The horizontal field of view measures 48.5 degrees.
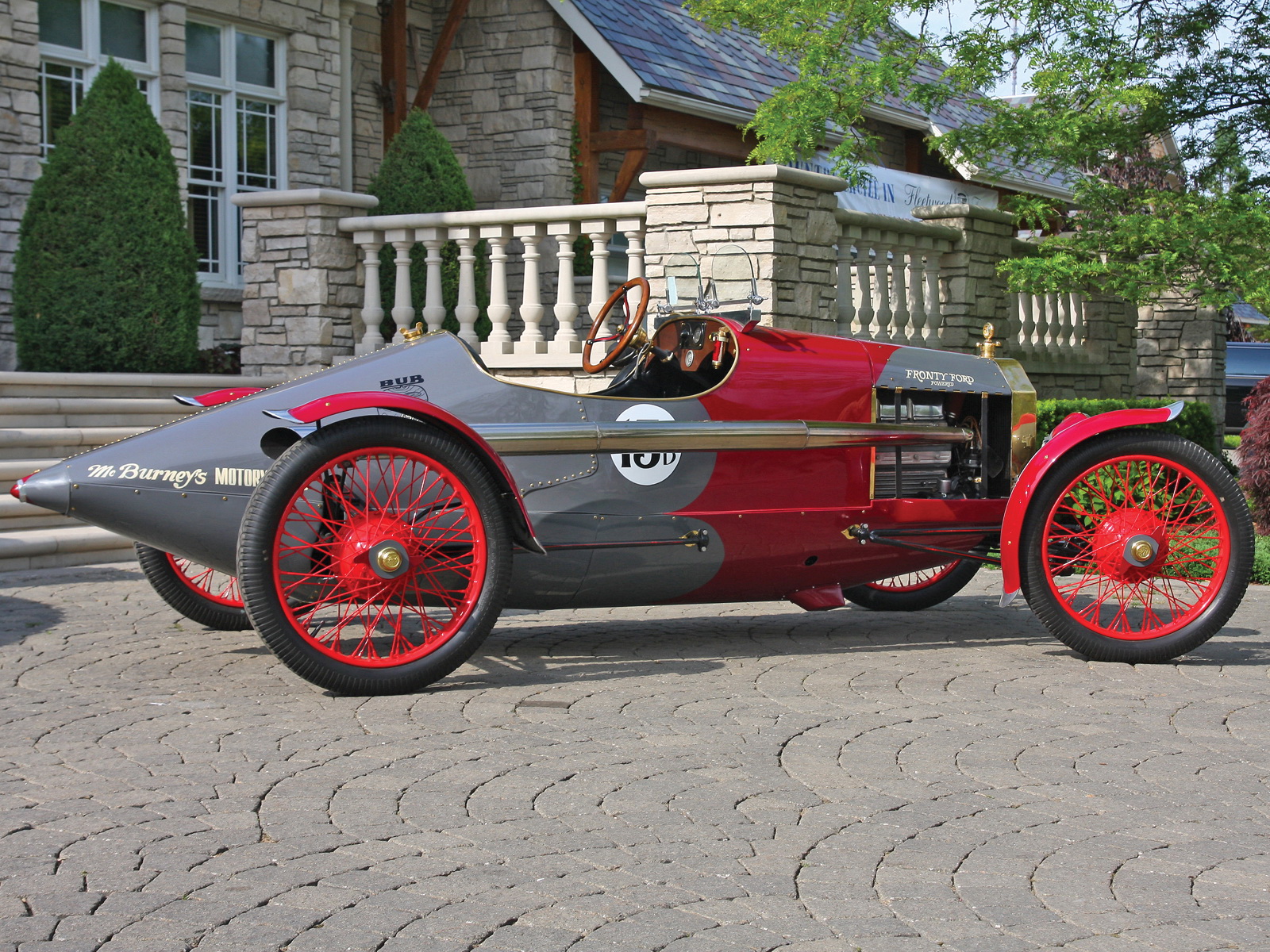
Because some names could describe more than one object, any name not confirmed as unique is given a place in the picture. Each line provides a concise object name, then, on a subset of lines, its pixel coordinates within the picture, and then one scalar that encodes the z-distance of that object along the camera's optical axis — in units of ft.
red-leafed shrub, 32.48
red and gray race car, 15.67
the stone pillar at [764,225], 30.14
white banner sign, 50.72
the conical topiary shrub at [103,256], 36.17
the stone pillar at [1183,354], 62.64
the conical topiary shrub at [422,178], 46.16
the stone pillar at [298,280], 36.81
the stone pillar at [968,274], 38.73
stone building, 42.01
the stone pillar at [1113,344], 50.03
